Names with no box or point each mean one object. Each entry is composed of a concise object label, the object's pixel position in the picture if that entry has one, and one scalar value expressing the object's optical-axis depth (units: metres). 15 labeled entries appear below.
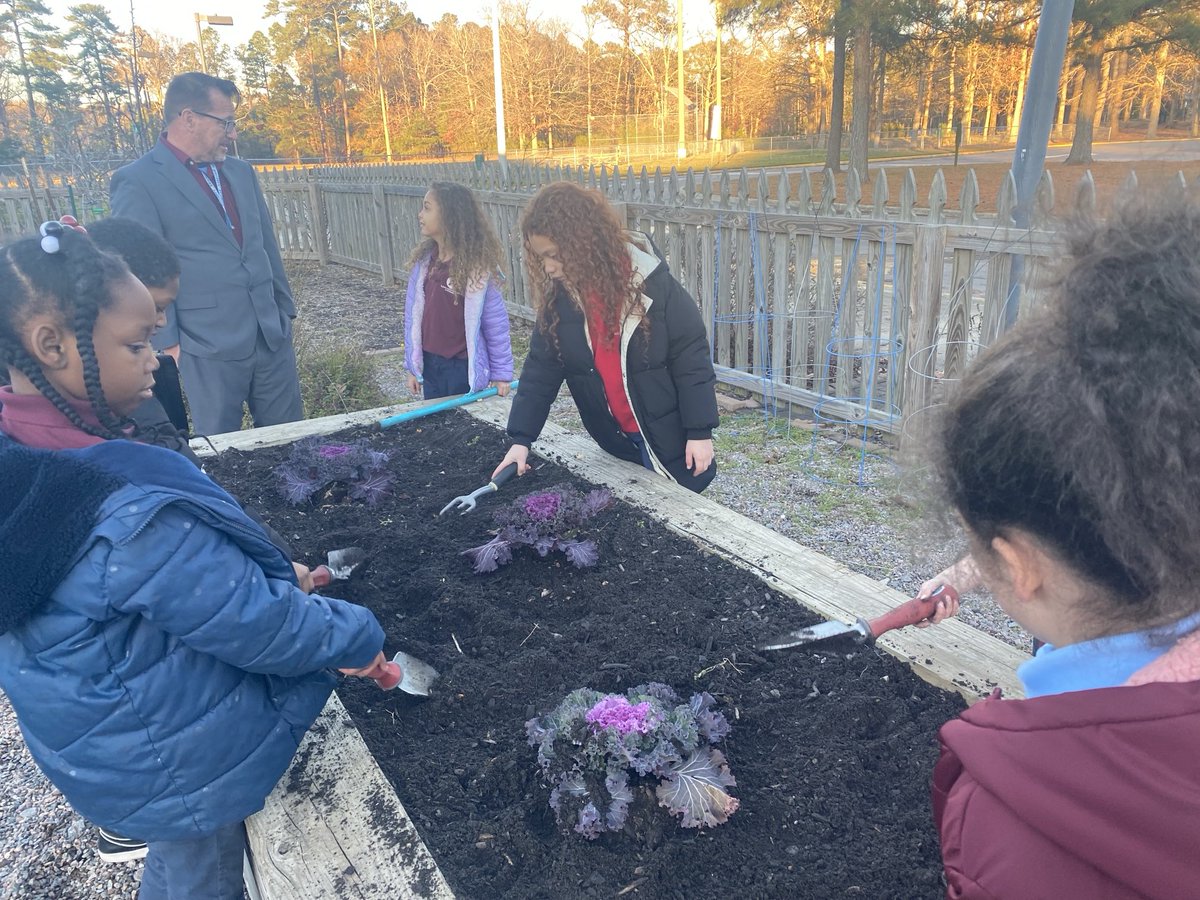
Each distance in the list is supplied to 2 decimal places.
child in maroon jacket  0.75
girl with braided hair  1.37
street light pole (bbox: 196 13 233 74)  24.00
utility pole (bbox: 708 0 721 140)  47.47
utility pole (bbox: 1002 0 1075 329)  4.25
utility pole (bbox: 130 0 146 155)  11.69
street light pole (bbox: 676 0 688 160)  39.47
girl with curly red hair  3.04
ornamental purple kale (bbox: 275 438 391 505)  3.35
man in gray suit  4.05
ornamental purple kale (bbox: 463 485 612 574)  2.67
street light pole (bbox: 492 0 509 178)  23.34
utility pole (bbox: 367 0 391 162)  44.66
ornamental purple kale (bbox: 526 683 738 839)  1.63
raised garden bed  1.59
